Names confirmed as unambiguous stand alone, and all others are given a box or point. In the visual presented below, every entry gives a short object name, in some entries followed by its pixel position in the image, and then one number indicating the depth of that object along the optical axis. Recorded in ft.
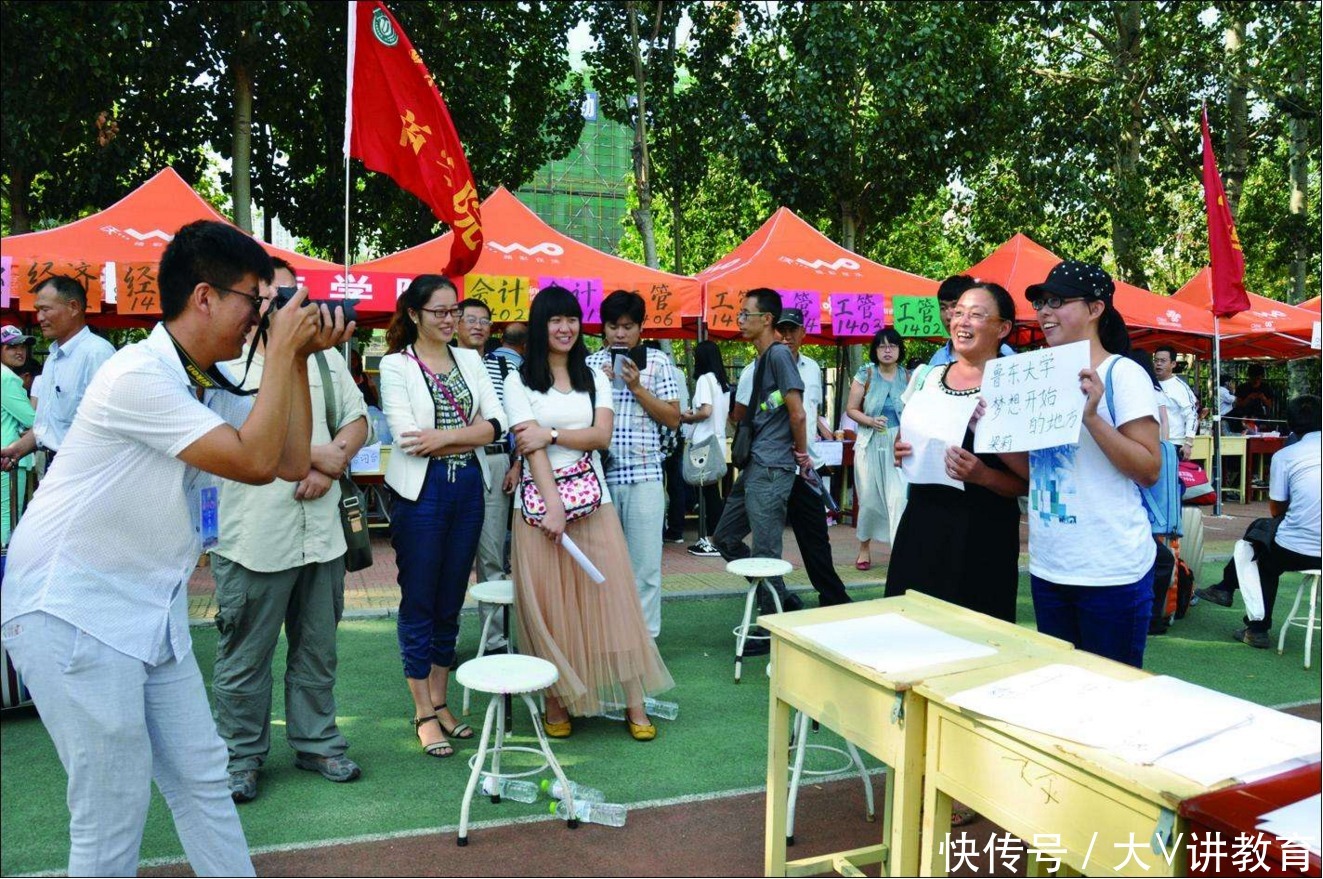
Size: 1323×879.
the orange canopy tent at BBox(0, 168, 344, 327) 24.18
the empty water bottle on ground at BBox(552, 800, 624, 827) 10.69
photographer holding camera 6.25
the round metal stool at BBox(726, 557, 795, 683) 15.92
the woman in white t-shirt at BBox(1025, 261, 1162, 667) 9.32
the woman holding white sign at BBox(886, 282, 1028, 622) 10.78
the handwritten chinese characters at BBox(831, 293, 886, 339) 31.22
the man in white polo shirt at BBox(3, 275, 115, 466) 10.67
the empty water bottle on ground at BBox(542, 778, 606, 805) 11.16
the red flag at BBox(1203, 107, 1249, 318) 31.71
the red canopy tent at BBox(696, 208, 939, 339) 29.81
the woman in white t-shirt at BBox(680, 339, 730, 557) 21.68
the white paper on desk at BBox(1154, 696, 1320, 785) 5.45
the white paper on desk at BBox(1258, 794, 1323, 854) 5.04
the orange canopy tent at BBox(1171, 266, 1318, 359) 43.73
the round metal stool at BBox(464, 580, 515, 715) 14.15
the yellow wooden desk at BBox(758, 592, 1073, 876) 7.20
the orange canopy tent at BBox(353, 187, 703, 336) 26.21
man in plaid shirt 15.10
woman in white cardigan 12.31
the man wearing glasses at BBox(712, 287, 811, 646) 16.81
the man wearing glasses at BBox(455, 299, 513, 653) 17.48
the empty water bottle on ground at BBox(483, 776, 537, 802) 11.25
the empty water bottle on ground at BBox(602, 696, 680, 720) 14.06
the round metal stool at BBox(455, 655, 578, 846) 10.32
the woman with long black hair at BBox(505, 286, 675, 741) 13.07
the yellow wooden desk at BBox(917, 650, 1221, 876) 5.38
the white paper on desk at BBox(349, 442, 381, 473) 27.27
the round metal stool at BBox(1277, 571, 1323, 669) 17.84
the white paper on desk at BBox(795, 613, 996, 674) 7.64
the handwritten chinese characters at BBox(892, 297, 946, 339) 30.89
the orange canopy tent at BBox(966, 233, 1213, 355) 34.44
